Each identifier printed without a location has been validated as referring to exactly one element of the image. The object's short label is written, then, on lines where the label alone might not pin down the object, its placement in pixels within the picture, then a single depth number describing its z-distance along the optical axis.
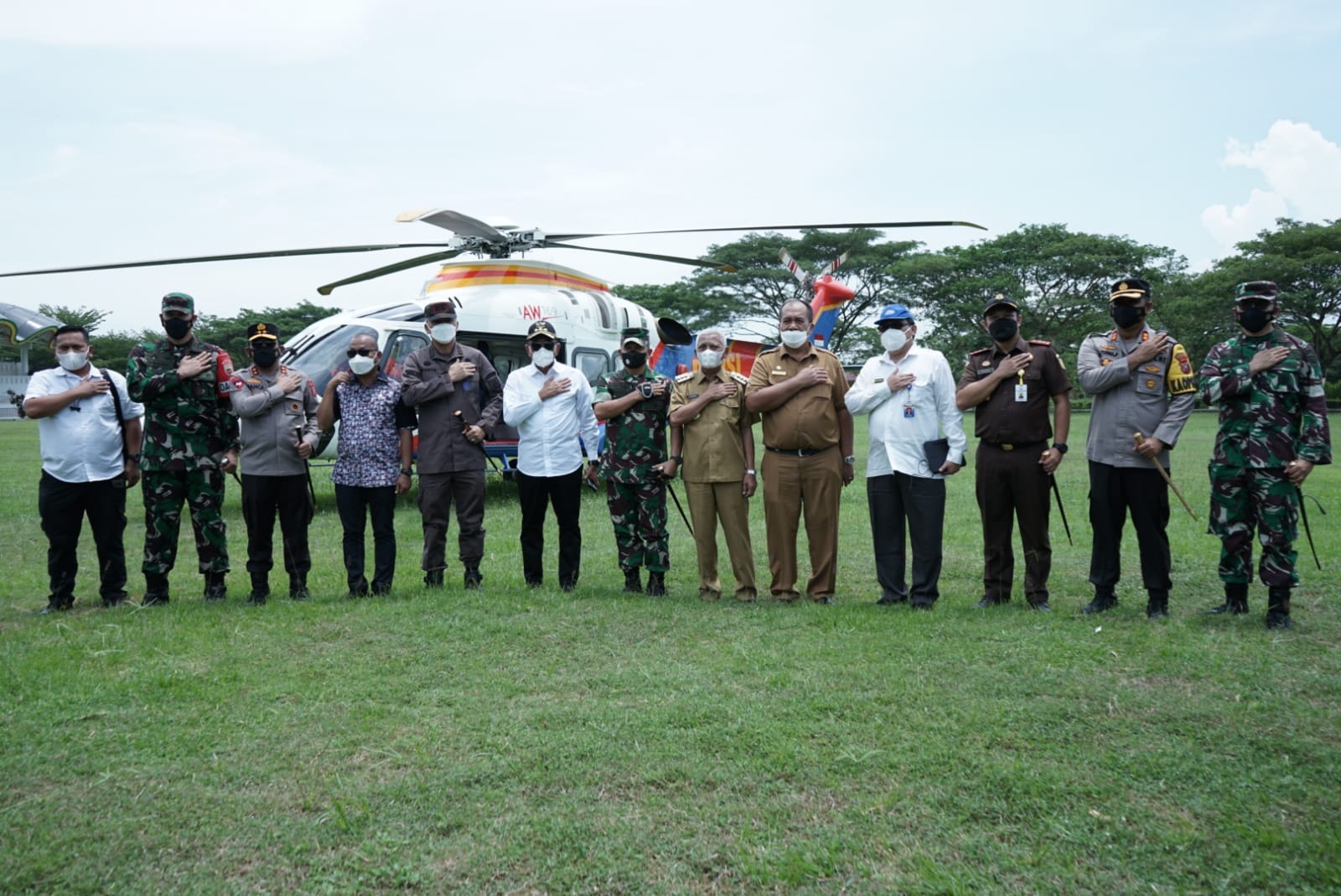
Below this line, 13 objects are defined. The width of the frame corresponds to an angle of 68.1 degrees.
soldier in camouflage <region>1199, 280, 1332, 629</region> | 5.30
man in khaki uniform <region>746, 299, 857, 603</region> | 6.20
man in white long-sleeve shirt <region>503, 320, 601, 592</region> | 6.61
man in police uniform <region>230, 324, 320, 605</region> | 6.22
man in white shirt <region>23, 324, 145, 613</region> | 6.16
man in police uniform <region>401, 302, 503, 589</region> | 6.62
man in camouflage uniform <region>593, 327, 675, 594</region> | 6.51
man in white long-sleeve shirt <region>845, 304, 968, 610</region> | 5.98
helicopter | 10.98
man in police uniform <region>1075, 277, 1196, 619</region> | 5.58
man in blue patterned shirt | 6.37
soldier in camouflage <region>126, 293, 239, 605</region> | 6.08
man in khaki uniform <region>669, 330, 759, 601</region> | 6.38
